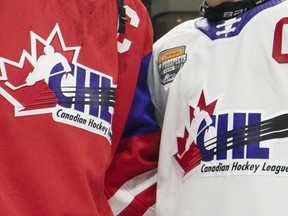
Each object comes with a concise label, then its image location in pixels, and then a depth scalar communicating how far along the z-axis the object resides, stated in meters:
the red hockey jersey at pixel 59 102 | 1.50
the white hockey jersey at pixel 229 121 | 1.58
